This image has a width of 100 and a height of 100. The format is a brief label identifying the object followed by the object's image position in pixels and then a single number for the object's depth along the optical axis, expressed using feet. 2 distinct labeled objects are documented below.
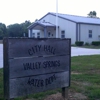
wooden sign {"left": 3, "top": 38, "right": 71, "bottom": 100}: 12.91
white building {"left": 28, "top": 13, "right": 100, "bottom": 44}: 116.06
